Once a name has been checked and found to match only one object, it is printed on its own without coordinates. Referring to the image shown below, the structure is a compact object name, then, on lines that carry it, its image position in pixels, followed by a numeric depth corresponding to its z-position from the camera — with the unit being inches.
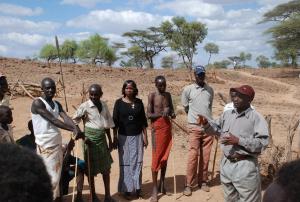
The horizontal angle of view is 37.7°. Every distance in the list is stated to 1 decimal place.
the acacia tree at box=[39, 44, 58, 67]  1533.6
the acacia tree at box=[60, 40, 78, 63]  1569.0
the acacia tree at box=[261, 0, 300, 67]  1009.5
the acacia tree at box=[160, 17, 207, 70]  1317.7
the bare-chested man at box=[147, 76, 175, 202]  228.2
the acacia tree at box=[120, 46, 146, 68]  1529.3
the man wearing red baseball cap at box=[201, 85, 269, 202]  152.8
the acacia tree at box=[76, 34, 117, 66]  1509.6
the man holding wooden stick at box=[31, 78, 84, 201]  179.6
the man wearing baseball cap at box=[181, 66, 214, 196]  235.6
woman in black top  223.6
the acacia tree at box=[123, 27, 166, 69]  1486.2
